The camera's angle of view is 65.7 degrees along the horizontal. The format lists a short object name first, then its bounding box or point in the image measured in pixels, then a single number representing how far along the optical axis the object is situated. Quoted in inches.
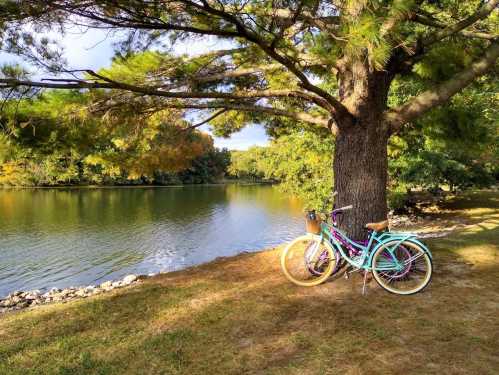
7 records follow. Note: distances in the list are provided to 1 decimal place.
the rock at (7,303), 284.0
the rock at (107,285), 310.3
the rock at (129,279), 304.1
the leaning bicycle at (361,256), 156.1
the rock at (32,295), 306.8
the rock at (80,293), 284.4
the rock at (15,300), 293.4
